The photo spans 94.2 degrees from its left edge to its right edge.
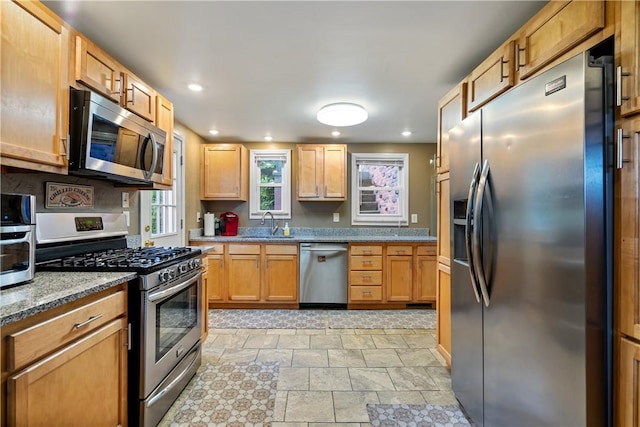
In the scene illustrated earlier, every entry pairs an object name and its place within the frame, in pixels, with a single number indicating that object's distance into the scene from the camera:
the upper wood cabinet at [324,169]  4.12
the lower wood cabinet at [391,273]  3.74
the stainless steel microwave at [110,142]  1.57
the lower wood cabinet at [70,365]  0.94
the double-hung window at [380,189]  4.43
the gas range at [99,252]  1.56
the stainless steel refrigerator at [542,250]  1.01
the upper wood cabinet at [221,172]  4.08
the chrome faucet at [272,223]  4.35
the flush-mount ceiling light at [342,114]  2.83
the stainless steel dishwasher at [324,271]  3.76
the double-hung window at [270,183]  4.38
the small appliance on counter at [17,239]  1.21
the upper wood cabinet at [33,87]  1.24
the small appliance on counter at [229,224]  4.26
